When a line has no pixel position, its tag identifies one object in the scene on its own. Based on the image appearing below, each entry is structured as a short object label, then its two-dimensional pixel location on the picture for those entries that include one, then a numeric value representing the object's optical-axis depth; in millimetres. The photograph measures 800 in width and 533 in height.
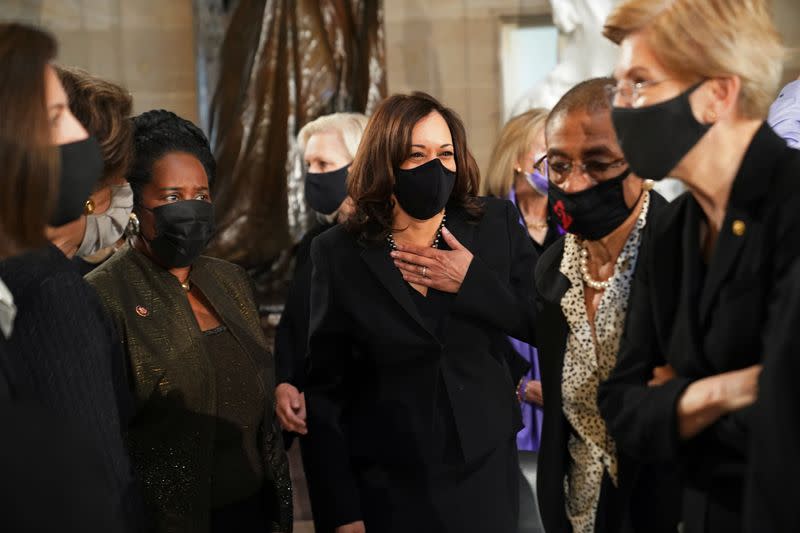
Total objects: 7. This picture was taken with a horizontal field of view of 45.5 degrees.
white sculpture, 5289
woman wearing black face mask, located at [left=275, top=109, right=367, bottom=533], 3127
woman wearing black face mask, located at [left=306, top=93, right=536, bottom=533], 2590
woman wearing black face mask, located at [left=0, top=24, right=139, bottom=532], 1148
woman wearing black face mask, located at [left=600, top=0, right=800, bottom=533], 1533
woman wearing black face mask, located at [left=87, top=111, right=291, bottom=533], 2518
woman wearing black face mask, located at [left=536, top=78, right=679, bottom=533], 2010
